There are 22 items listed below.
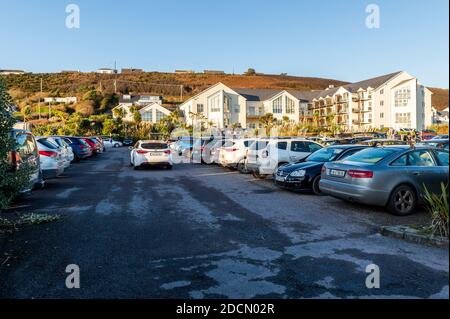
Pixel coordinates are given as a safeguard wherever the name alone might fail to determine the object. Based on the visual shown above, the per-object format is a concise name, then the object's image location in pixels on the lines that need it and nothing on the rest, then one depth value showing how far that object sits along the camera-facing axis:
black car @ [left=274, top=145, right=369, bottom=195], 12.07
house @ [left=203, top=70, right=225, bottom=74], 177.75
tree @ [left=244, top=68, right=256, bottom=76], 167.18
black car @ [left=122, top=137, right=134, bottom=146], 65.75
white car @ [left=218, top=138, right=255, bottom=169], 18.66
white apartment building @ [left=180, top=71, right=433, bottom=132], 78.75
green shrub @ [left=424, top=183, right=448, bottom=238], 6.86
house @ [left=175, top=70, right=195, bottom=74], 175.75
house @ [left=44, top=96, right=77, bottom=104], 105.38
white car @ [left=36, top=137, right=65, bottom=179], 14.07
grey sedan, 8.93
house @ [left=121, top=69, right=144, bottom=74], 167.12
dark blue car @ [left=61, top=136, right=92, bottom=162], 26.83
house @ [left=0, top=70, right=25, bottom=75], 135.88
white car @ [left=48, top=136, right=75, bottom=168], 16.14
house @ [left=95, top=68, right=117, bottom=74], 162.35
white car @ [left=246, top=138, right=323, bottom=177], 15.84
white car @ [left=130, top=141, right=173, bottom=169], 20.23
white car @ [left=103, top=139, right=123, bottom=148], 56.69
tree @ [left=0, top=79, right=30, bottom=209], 7.26
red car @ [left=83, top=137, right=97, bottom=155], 32.46
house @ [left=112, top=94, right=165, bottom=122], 88.62
